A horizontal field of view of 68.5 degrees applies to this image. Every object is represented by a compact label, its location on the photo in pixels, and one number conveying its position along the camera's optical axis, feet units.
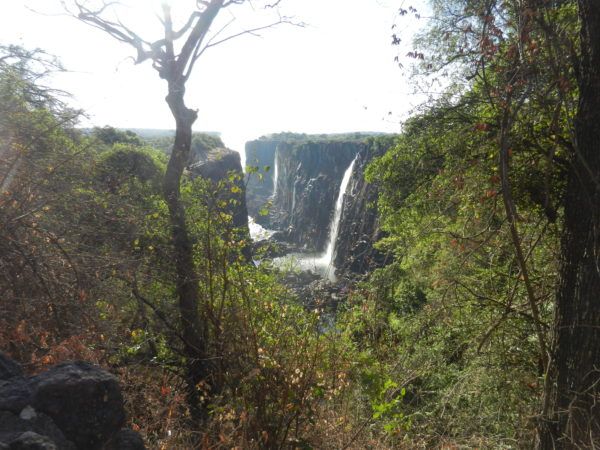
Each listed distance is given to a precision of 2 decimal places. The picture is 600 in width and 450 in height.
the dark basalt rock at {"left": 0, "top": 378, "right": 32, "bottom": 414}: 7.68
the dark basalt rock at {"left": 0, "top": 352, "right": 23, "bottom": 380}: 9.04
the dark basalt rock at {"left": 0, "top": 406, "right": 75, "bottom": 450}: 7.36
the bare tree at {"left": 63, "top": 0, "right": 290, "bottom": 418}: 19.93
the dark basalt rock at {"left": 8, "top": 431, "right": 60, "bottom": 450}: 6.46
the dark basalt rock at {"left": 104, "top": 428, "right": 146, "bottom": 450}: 8.50
